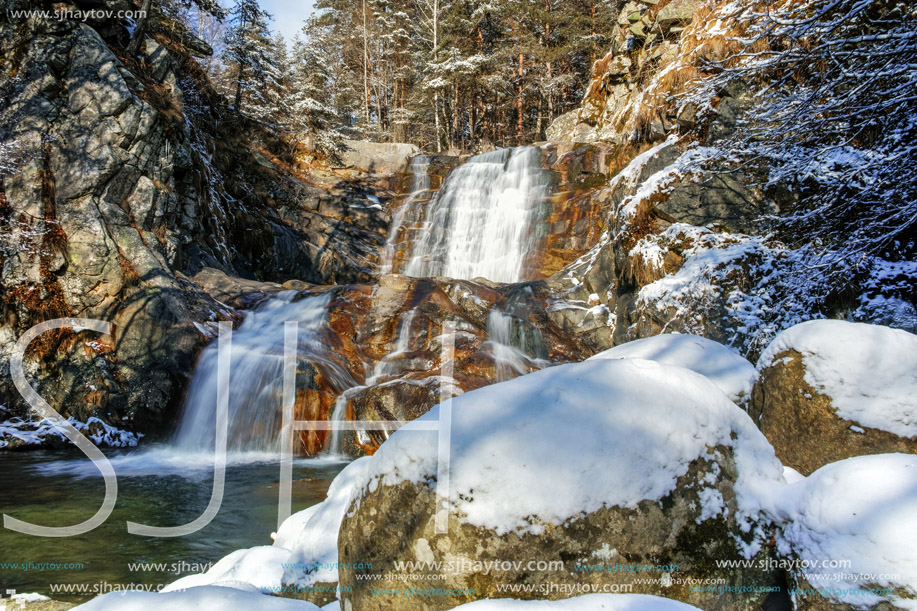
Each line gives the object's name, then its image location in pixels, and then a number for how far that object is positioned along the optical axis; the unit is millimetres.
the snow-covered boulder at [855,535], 1796
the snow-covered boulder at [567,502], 1966
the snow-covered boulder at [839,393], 2590
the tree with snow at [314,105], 20219
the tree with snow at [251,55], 18875
